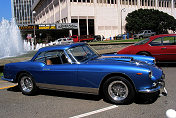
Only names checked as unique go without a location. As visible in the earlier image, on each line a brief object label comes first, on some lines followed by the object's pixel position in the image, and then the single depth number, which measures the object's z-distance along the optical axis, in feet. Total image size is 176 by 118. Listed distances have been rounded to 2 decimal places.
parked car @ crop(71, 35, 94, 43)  140.10
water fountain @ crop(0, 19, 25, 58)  61.87
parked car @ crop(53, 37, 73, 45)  129.70
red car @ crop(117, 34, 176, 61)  28.35
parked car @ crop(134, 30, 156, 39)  144.85
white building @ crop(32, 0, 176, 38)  180.65
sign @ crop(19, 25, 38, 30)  159.20
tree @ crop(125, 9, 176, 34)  191.55
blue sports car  13.62
